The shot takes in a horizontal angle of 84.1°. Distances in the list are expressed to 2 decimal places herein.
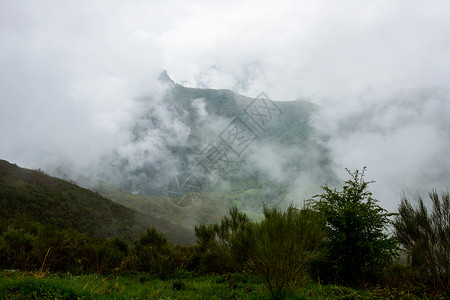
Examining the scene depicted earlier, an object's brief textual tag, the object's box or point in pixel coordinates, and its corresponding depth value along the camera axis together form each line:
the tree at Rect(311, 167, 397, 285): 11.74
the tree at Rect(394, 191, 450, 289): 8.97
